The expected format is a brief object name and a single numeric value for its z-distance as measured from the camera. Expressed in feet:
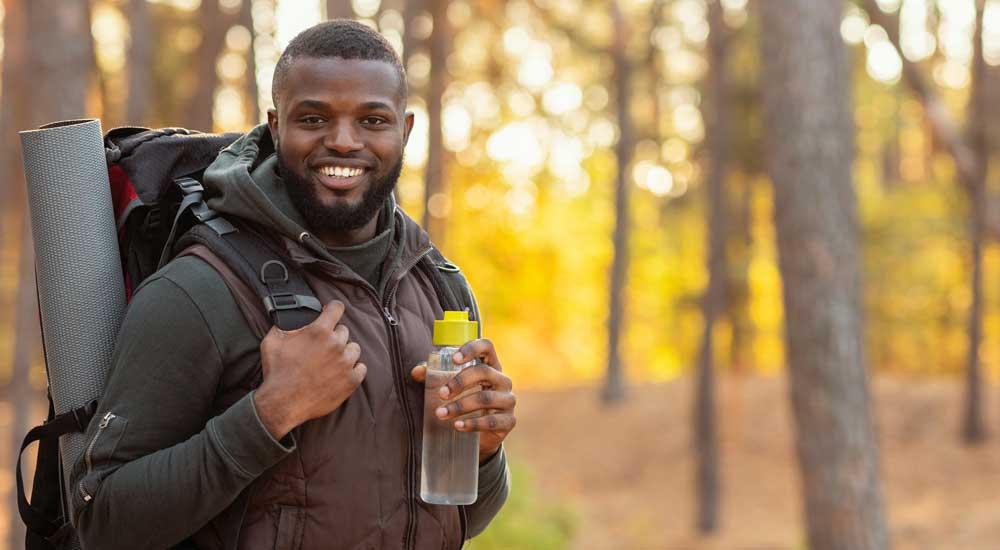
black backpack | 8.33
